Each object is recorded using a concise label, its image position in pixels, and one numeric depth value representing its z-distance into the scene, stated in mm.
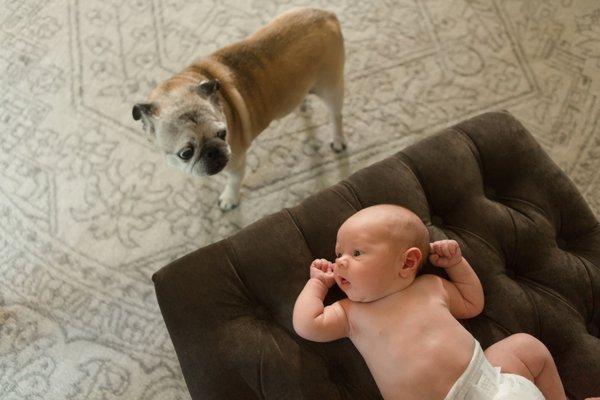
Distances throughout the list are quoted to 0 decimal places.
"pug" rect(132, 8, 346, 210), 1209
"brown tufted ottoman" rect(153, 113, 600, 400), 941
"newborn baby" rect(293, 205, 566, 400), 932
